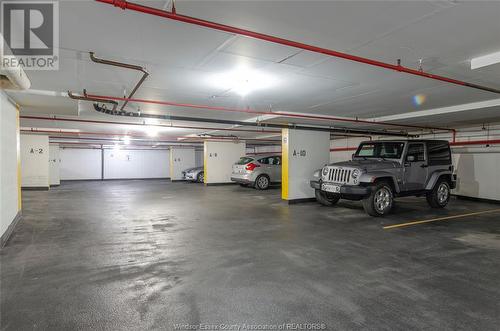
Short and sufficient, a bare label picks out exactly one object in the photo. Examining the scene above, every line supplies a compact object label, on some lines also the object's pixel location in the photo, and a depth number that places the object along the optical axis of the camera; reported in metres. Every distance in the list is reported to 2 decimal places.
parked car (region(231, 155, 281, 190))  12.42
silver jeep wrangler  6.61
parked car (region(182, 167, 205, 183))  16.94
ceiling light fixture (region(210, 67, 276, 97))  4.36
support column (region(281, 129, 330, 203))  8.85
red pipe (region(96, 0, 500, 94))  2.20
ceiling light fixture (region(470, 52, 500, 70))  3.53
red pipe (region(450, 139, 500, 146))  9.47
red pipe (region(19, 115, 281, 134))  8.41
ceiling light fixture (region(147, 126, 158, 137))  11.06
